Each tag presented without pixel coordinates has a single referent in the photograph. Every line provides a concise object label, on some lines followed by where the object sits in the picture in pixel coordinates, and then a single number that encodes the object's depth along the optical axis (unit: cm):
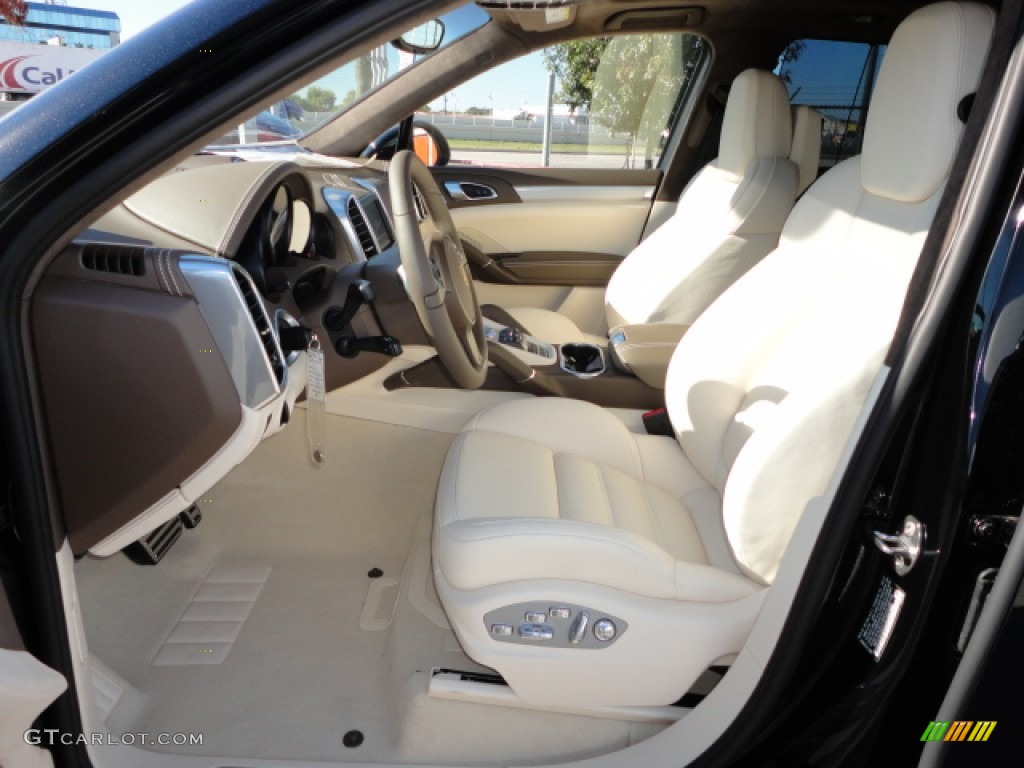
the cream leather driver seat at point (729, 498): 97
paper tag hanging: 124
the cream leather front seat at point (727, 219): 203
